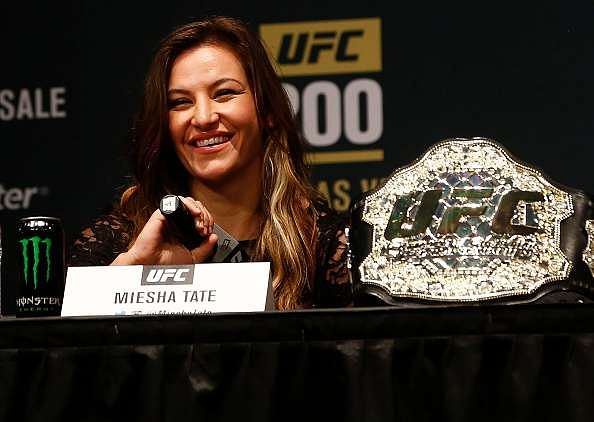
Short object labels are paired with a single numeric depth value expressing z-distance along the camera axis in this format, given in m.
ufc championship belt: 5.64
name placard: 5.54
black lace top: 6.21
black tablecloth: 5.39
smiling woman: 6.25
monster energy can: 5.66
